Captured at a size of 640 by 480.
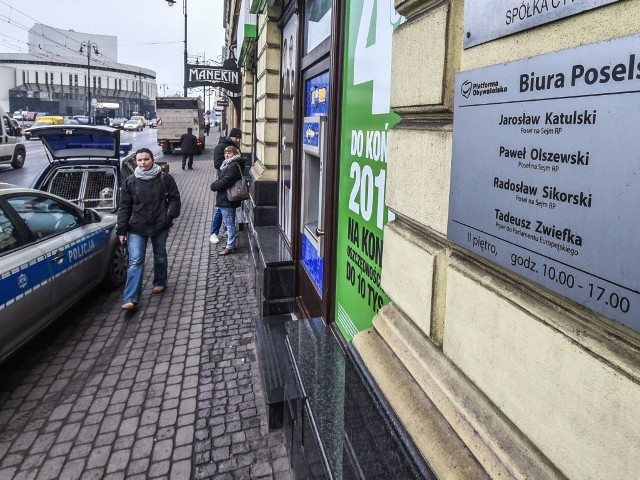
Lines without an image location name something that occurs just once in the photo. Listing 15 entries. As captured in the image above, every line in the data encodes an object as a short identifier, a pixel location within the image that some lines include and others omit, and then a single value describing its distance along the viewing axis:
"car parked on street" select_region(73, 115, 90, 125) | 62.78
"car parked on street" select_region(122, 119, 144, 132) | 67.29
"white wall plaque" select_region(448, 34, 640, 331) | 1.02
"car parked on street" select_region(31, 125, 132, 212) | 8.66
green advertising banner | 2.81
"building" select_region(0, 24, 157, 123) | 95.75
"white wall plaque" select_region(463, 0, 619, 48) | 1.20
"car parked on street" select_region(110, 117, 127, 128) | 71.00
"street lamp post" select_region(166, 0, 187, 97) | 32.09
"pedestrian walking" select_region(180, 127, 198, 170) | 22.27
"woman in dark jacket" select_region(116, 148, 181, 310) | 5.95
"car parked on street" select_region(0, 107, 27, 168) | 21.09
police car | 4.20
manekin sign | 14.30
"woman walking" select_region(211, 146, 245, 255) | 8.22
